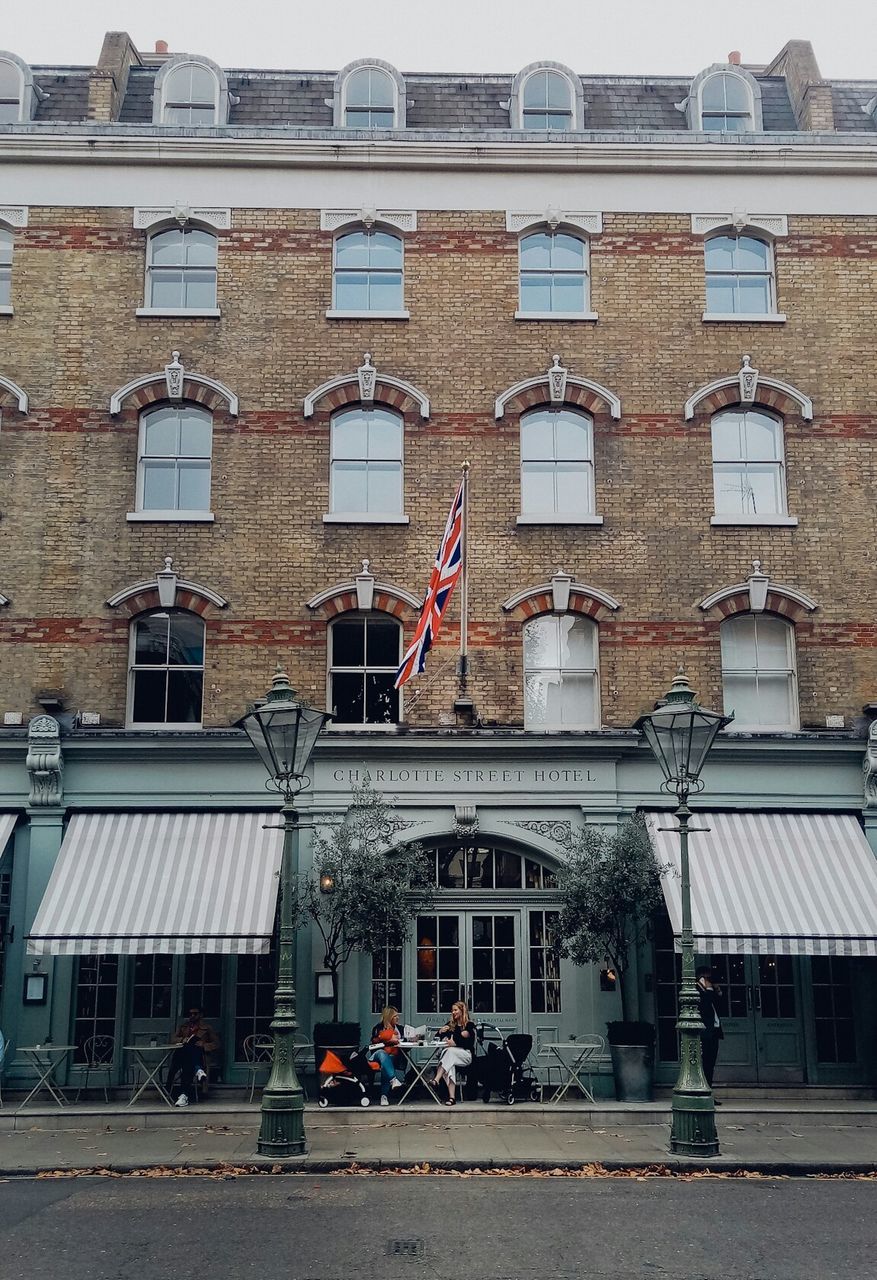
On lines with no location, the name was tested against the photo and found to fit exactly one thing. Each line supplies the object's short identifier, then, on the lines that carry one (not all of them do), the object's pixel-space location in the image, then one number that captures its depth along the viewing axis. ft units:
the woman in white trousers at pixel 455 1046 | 55.98
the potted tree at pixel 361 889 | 57.11
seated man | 56.98
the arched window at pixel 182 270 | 68.18
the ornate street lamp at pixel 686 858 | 45.93
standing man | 57.26
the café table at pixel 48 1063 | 56.13
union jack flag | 57.26
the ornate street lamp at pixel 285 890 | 45.09
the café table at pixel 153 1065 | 56.13
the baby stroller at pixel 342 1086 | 55.47
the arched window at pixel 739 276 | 68.90
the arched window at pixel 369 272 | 68.49
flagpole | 62.28
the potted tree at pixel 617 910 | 57.47
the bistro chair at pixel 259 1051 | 59.93
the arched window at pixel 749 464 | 66.74
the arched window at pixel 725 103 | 73.15
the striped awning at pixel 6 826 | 59.93
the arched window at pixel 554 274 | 68.74
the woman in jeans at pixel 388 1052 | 55.47
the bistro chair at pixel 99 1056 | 60.18
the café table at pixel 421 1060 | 55.72
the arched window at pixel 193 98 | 71.72
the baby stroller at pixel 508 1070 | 56.18
